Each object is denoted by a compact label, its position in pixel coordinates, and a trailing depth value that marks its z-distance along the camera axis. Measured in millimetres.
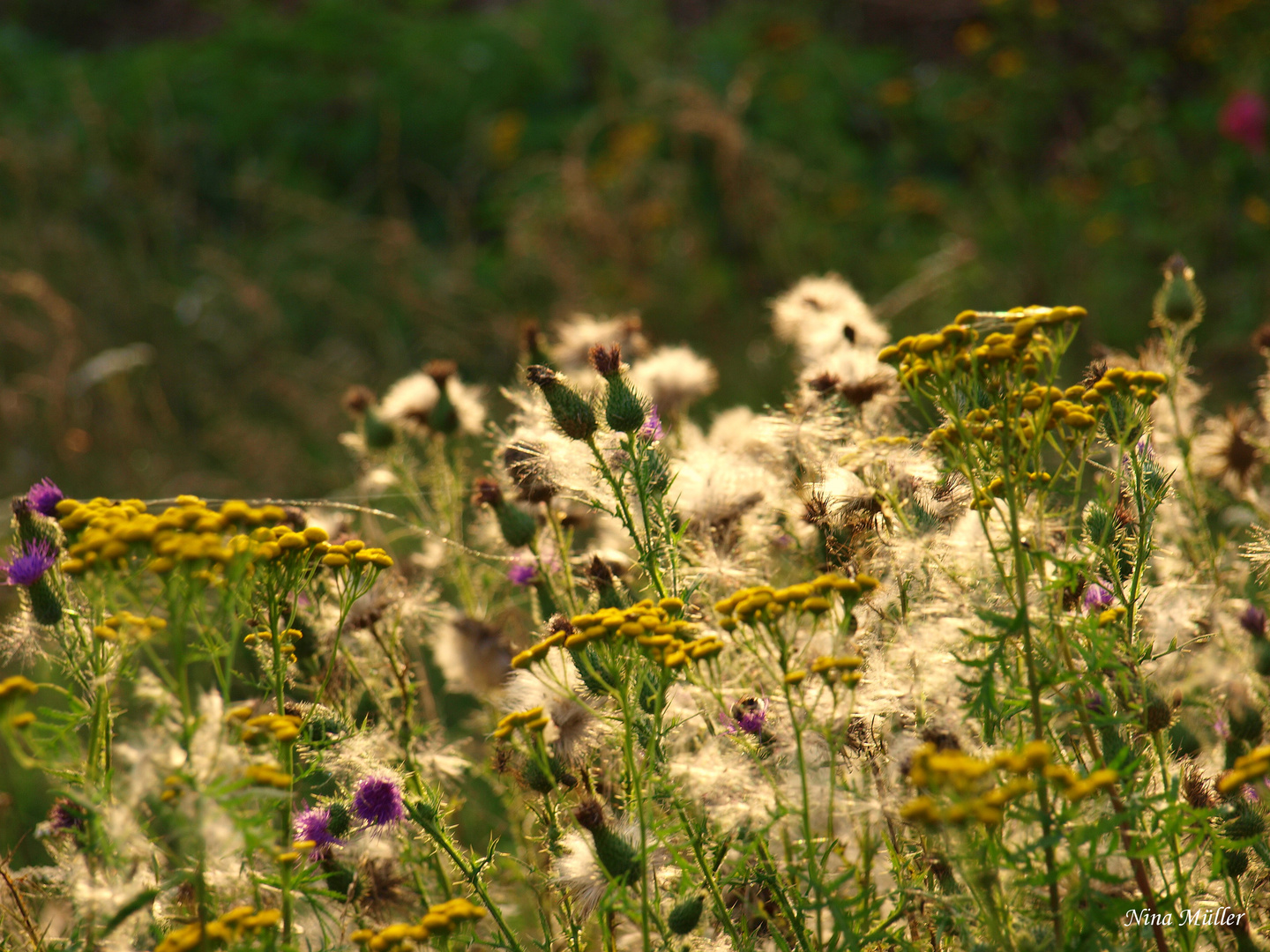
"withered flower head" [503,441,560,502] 2738
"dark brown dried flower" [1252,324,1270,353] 2847
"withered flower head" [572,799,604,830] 2622
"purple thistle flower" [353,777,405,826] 2669
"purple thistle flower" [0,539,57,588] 2667
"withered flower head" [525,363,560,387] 2694
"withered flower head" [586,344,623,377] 2701
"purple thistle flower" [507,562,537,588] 2849
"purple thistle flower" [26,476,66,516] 2710
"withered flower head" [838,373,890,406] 2788
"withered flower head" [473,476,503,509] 2800
